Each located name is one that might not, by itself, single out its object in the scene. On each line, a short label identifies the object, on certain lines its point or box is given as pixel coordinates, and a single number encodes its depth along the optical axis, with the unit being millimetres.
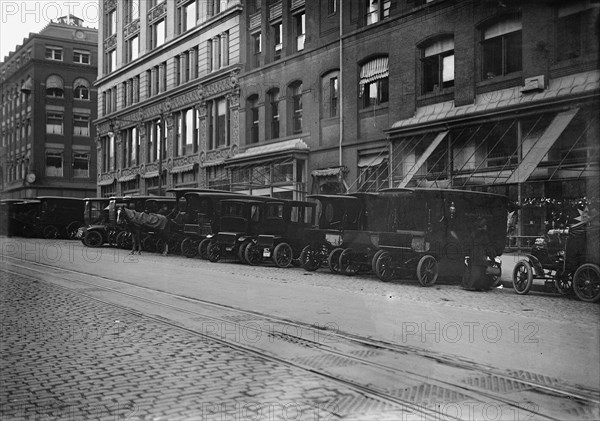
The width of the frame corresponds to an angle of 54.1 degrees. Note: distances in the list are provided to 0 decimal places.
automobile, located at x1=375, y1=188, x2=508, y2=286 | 13383
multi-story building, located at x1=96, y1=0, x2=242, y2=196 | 34750
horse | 23344
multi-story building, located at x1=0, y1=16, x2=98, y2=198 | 37312
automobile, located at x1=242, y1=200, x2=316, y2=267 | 19000
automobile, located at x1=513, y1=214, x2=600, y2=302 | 10562
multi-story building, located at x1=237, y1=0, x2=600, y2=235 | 15234
